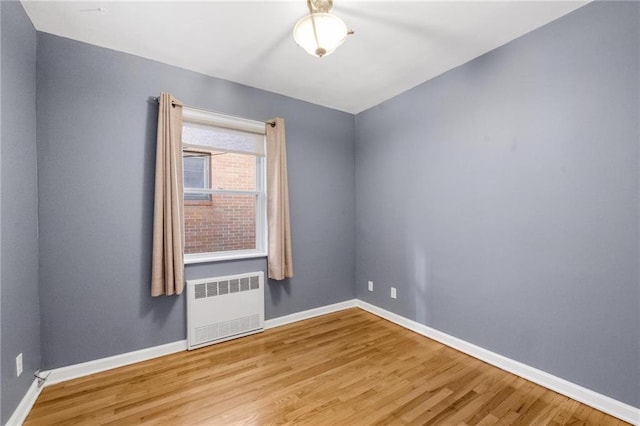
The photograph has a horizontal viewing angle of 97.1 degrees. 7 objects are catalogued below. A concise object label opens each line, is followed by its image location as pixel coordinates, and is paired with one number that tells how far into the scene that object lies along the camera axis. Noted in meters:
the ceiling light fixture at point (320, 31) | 1.68
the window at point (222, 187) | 2.88
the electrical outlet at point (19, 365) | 1.78
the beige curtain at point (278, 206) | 3.15
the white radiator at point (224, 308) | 2.74
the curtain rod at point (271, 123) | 3.18
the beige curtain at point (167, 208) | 2.49
